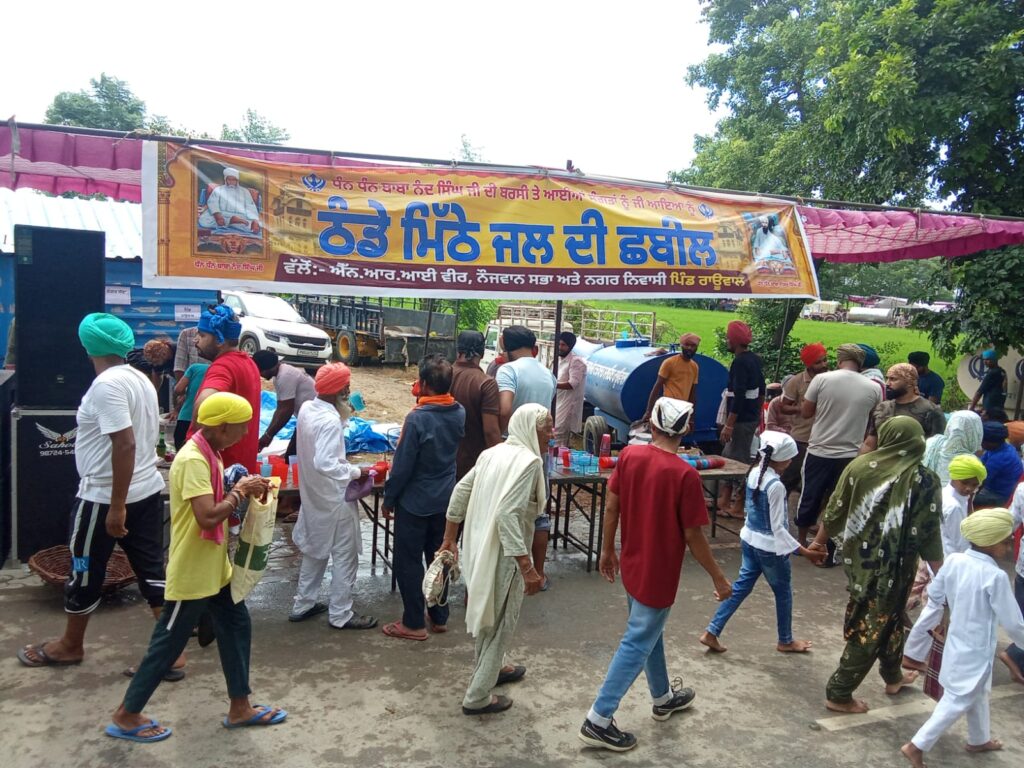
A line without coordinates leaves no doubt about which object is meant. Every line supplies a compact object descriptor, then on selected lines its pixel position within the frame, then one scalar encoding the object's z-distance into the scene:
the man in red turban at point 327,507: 4.70
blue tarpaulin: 8.68
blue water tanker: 9.11
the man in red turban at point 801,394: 7.05
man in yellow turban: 3.35
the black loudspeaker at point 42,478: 5.15
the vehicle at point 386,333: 17.91
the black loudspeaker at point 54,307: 5.05
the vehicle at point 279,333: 15.44
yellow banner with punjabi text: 4.96
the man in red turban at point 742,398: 7.69
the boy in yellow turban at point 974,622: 3.54
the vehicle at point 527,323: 14.28
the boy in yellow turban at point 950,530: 4.24
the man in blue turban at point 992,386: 10.49
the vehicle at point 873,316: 63.28
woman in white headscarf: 3.76
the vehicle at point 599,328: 16.63
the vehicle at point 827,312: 68.38
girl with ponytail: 4.48
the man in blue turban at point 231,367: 4.71
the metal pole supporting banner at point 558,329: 6.43
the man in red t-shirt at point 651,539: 3.53
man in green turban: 3.81
